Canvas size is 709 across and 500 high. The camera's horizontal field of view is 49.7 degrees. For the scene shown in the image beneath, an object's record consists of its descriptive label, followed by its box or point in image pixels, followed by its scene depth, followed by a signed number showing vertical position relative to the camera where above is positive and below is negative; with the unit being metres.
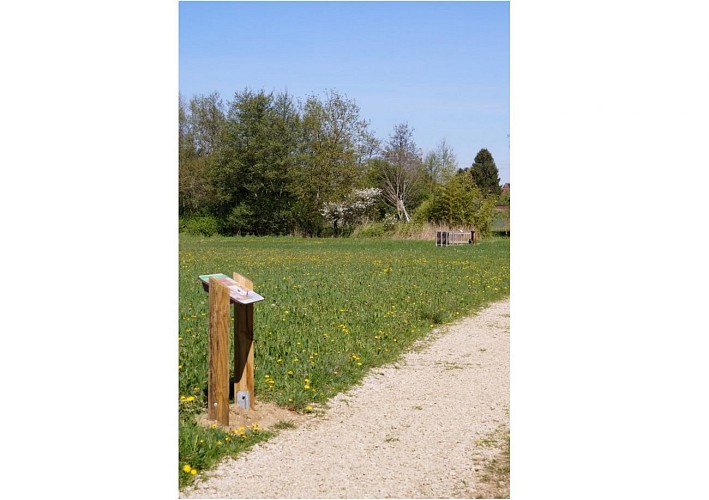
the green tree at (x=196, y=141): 37.28 +4.71
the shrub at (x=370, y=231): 33.16 +0.21
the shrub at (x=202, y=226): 35.09 +0.42
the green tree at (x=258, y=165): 35.00 +3.25
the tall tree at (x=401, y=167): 37.75 +3.41
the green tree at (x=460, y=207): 31.81 +1.22
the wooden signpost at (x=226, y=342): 4.76 -0.70
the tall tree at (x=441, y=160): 40.03 +3.99
